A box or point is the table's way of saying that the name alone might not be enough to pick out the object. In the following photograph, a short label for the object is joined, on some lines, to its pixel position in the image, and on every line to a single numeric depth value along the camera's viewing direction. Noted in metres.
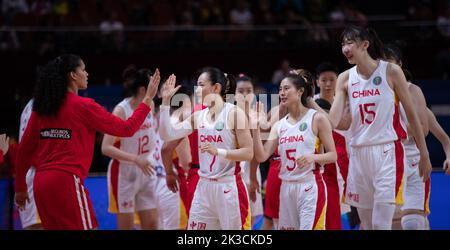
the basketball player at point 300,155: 14.01
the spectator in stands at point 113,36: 30.36
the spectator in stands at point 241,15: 32.84
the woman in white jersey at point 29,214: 17.23
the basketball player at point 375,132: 13.35
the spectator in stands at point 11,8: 32.50
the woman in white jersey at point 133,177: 18.17
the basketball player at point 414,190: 15.14
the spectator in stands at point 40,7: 32.57
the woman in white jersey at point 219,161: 13.59
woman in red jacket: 12.15
